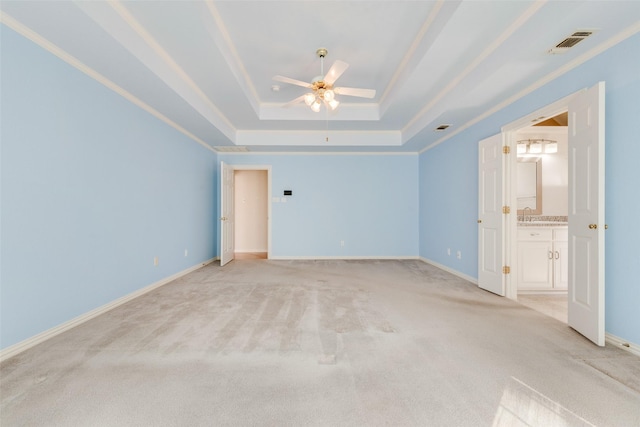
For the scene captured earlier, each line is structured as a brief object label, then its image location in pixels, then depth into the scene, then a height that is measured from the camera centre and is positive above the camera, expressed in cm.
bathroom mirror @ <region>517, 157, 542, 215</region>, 431 +49
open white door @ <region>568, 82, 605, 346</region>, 207 +0
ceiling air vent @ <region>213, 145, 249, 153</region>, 543 +143
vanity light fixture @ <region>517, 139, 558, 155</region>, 421 +112
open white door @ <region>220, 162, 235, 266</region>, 526 -1
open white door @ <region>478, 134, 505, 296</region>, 340 -3
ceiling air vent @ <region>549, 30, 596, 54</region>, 201 +143
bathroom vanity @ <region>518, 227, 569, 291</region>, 344 -60
